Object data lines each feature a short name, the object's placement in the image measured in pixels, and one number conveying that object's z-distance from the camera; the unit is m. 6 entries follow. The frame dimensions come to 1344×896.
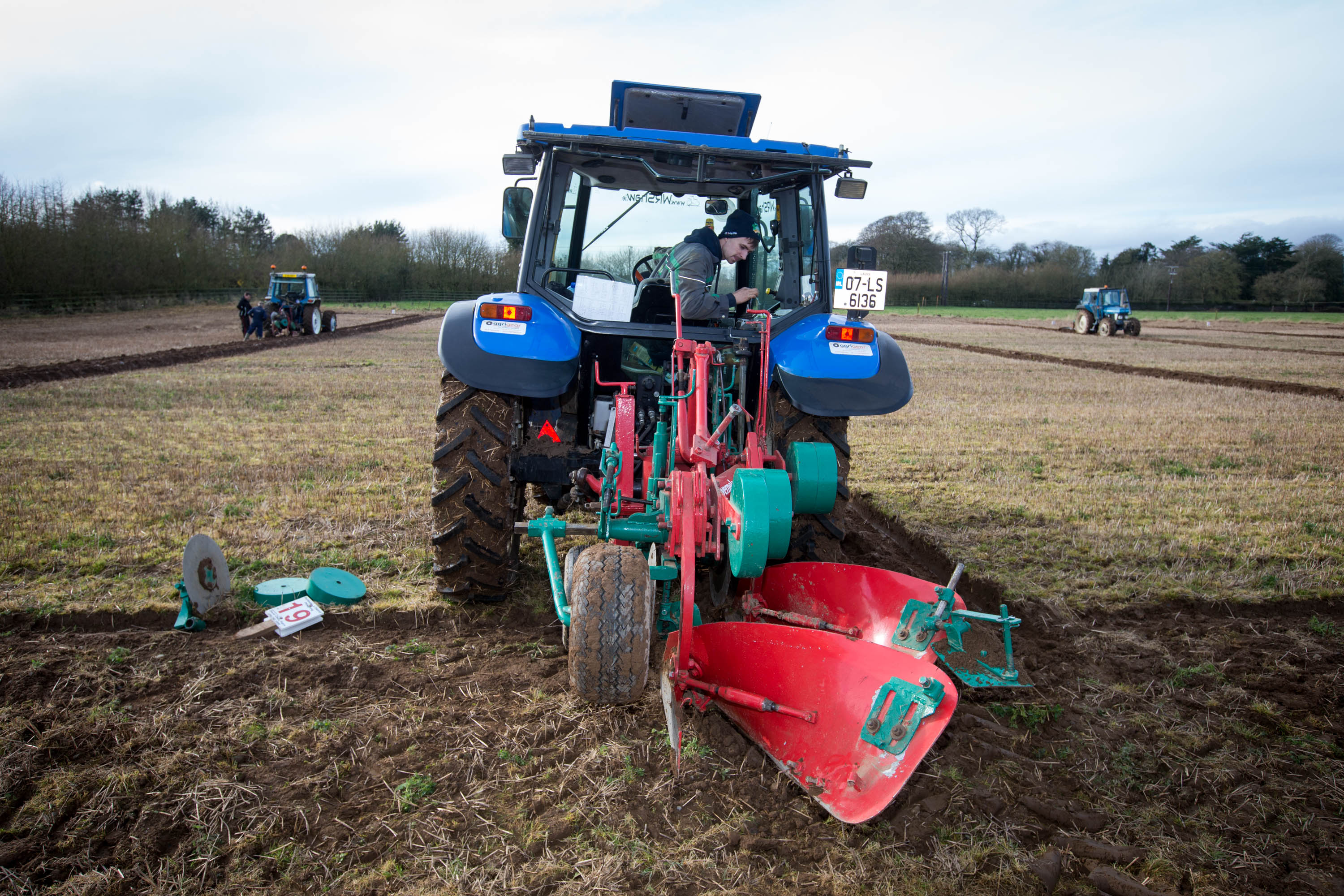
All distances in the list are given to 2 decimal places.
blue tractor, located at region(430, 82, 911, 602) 3.45
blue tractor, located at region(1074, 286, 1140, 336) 27.67
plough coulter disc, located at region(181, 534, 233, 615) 3.37
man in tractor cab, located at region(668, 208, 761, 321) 3.39
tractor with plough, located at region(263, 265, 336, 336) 21.50
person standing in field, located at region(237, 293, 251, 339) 20.75
